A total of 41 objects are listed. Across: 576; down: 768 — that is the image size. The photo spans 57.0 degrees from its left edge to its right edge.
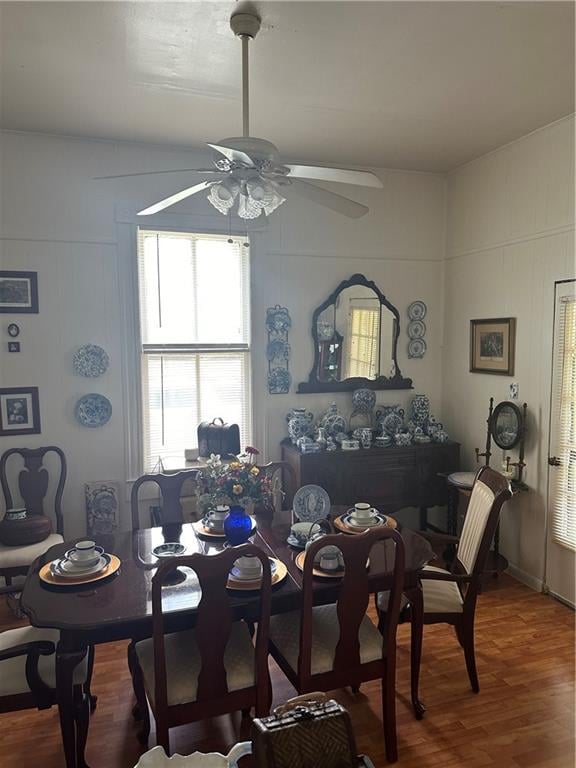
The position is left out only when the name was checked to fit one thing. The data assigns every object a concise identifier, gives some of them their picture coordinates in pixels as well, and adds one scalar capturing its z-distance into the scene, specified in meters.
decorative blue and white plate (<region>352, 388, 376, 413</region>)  4.41
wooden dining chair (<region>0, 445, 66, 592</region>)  3.64
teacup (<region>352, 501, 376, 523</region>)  2.73
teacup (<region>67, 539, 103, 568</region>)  2.26
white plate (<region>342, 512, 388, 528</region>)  2.72
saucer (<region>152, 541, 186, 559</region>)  2.46
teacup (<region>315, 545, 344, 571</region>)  2.32
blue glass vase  2.55
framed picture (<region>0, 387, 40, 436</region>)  3.64
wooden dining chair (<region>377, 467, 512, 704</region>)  2.59
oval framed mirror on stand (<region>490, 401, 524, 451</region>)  3.76
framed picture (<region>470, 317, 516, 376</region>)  3.92
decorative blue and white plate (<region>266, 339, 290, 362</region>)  4.21
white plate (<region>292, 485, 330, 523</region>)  2.78
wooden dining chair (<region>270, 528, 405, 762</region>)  2.06
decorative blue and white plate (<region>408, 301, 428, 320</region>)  4.61
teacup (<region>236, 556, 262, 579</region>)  2.19
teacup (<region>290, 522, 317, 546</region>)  2.60
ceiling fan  1.98
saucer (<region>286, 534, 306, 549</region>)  2.58
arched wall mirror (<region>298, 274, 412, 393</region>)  4.36
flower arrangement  2.47
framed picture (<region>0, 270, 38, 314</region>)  3.59
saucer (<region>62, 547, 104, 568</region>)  2.26
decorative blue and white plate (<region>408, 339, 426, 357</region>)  4.63
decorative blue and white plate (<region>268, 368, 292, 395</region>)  4.24
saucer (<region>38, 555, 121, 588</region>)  2.19
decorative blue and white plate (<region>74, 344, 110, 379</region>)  3.77
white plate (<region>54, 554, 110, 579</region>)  2.23
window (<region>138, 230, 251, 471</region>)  3.96
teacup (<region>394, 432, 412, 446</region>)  4.24
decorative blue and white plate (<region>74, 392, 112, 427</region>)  3.79
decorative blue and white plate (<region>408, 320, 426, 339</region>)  4.62
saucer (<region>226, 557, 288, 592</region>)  2.12
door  3.39
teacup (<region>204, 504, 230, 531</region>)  2.73
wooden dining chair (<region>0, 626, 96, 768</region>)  1.96
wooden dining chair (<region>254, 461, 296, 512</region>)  3.19
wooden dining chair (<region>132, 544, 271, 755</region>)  1.90
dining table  1.94
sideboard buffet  3.98
